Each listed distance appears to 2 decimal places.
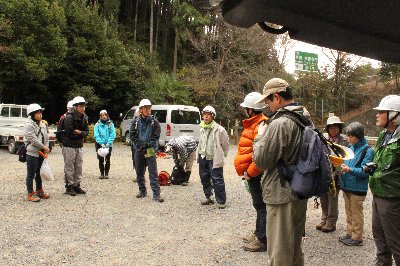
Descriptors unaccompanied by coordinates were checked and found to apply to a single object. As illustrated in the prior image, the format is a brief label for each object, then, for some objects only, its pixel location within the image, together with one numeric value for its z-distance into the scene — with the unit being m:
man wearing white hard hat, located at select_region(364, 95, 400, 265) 3.37
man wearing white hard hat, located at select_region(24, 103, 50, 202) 6.83
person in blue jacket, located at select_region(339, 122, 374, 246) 4.61
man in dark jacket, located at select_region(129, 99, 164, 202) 7.16
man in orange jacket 4.53
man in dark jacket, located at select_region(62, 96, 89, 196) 7.41
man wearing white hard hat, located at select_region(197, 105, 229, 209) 6.62
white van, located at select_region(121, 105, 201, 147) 16.47
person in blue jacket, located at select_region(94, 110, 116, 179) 9.61
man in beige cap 3.04
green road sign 25.80
